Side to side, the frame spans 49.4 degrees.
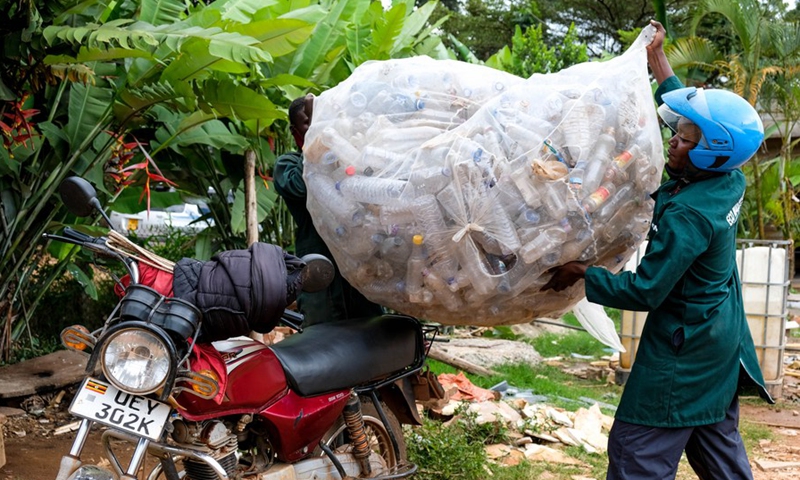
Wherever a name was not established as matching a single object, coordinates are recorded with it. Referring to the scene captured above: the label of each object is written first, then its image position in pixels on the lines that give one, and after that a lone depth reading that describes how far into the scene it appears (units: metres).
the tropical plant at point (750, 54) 10.13
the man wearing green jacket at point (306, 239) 3.78
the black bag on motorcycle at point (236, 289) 2.73
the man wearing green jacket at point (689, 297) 2.94
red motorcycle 2.58
